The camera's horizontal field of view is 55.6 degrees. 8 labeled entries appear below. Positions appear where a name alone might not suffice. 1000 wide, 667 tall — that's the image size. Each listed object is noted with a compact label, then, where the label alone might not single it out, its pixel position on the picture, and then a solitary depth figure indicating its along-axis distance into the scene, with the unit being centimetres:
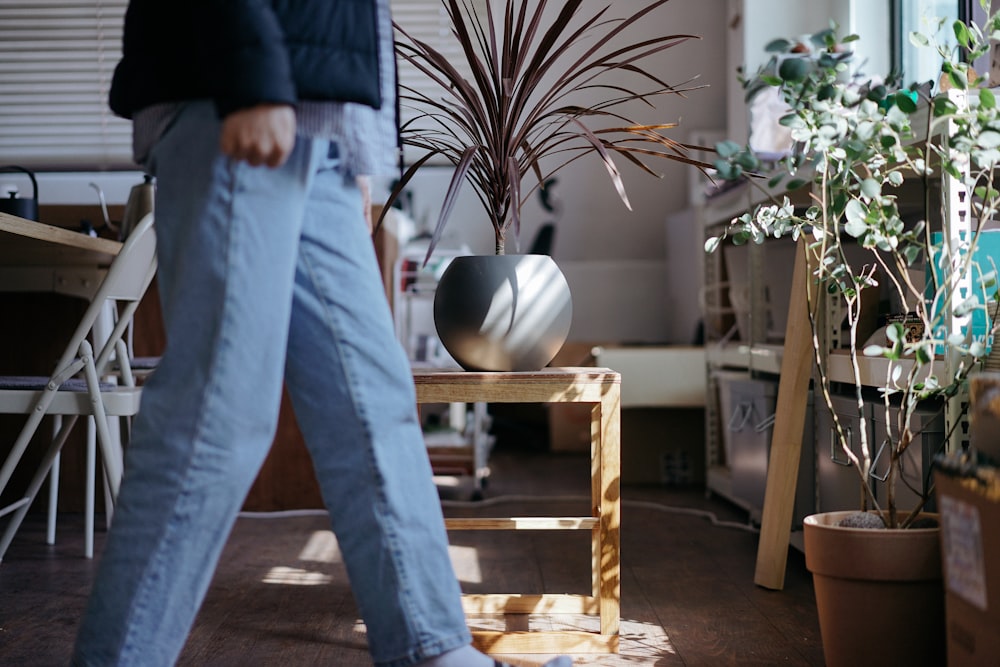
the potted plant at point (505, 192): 159
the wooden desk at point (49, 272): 196
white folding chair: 191
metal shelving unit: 149
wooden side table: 156
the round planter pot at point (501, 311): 159
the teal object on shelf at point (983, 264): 155
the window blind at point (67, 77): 410
